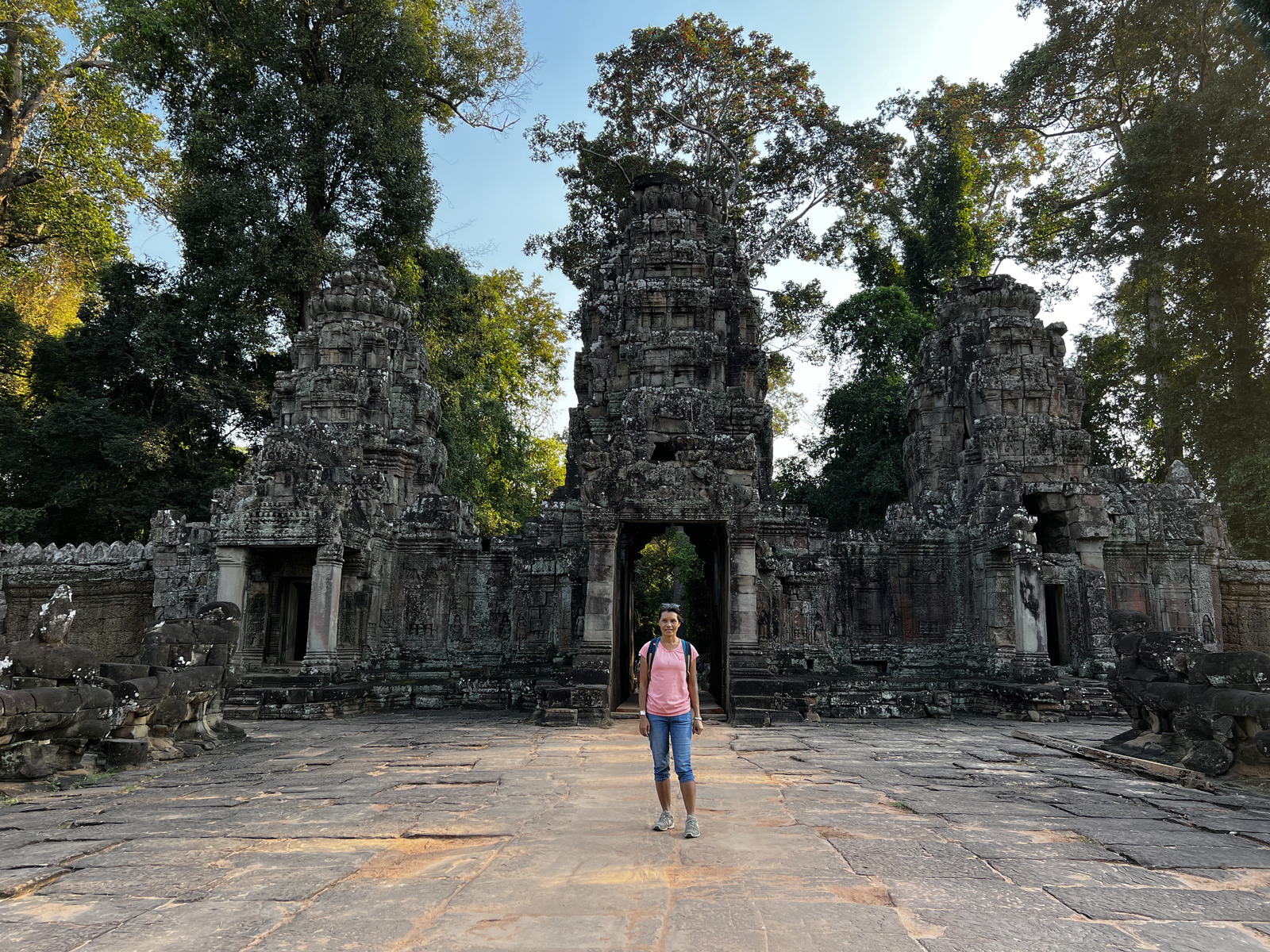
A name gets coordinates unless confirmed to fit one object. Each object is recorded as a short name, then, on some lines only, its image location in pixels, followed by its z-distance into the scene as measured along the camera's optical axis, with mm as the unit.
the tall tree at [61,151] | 21547
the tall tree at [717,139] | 25672
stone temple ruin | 12703
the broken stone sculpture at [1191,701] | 6719
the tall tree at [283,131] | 20859
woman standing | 4715
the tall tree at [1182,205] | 19516
